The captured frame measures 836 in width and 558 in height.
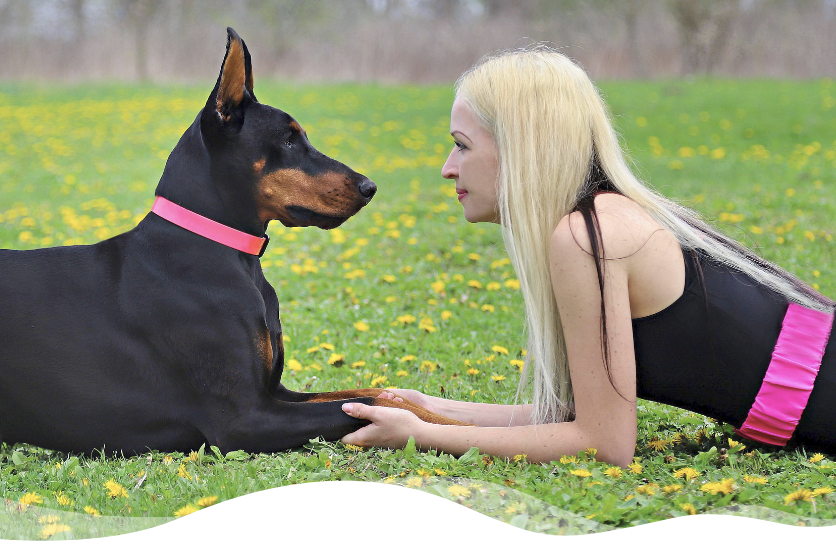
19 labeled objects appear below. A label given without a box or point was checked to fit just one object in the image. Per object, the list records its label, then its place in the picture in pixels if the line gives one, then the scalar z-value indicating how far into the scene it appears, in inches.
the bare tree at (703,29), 828.6
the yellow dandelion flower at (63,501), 110.7
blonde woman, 108.6
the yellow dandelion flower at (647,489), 105.4
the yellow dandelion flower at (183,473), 115.6
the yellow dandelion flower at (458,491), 106.6
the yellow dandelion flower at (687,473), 111.2
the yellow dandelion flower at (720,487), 103.6
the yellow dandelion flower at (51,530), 102.2
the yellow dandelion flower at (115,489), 111.7
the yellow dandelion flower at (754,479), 108.3
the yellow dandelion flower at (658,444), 127.2
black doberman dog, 120.2
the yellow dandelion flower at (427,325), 191.5
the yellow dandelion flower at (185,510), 105.4
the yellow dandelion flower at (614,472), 110.7
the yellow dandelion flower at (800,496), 102.5
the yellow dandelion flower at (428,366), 171.6
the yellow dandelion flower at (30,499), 110.5
